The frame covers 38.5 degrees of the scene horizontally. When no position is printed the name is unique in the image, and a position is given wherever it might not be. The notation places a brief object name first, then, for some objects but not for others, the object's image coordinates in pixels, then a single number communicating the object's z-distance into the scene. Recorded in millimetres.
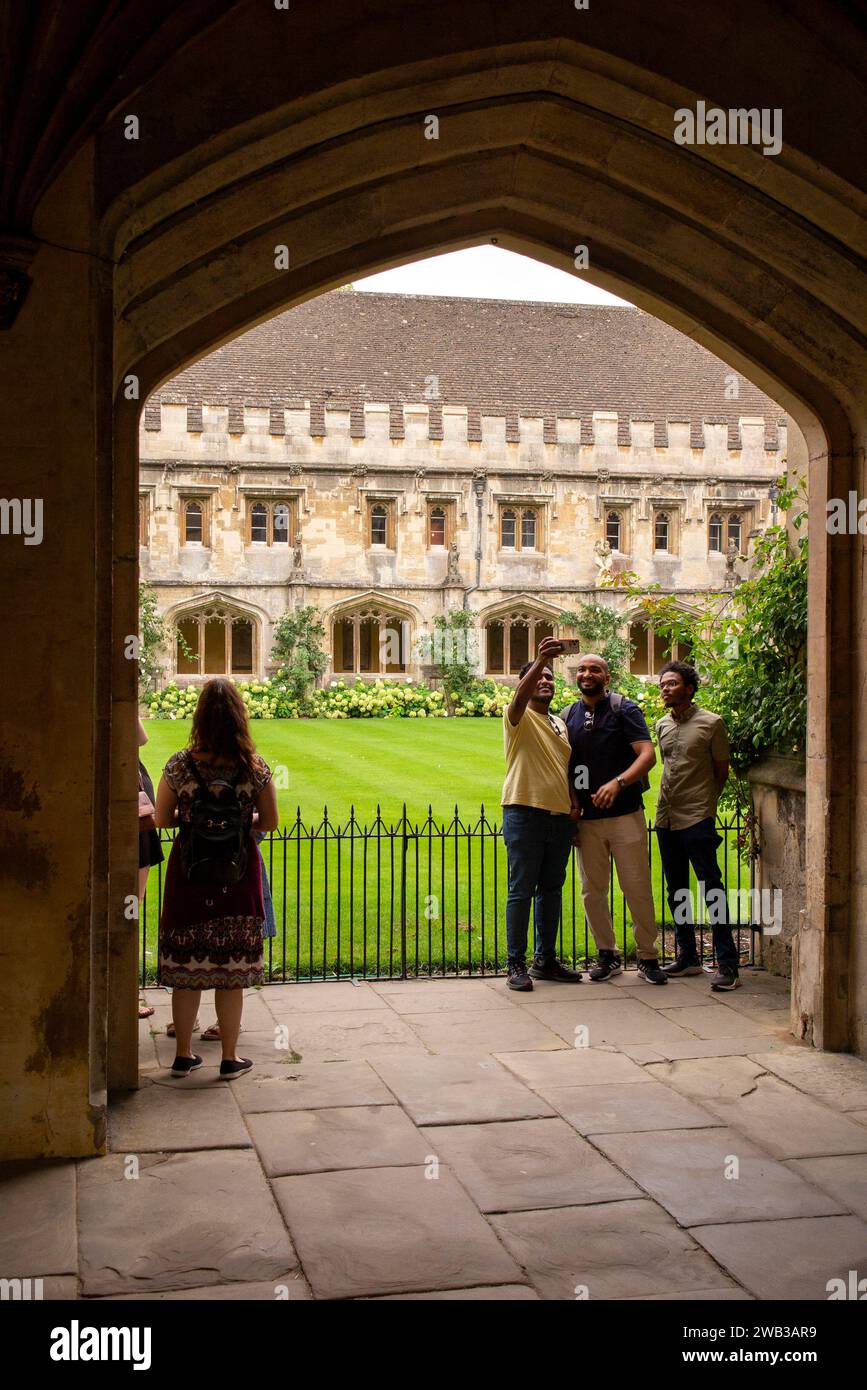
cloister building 25406
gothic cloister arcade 4027
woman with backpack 4715
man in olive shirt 6469
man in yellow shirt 6465
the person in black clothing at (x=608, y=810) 6598
